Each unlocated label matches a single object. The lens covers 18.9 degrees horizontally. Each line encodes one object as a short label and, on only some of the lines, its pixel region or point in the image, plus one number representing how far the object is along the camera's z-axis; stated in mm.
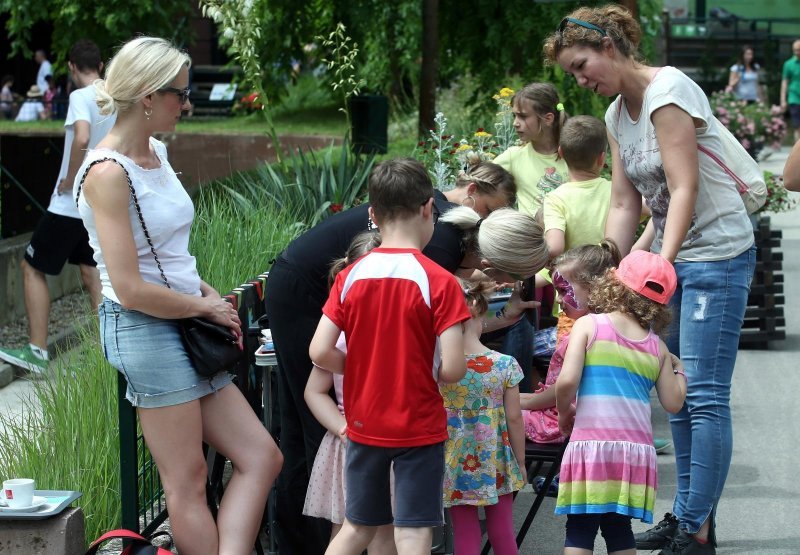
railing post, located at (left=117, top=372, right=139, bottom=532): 7490
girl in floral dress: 7698
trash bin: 23335
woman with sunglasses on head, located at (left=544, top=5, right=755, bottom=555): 8135
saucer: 6913
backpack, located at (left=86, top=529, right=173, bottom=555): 6853
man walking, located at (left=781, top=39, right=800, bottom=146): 42775
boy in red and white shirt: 6747
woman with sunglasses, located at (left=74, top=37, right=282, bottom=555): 6717
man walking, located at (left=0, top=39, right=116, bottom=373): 14226
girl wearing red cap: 7713
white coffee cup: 6932
